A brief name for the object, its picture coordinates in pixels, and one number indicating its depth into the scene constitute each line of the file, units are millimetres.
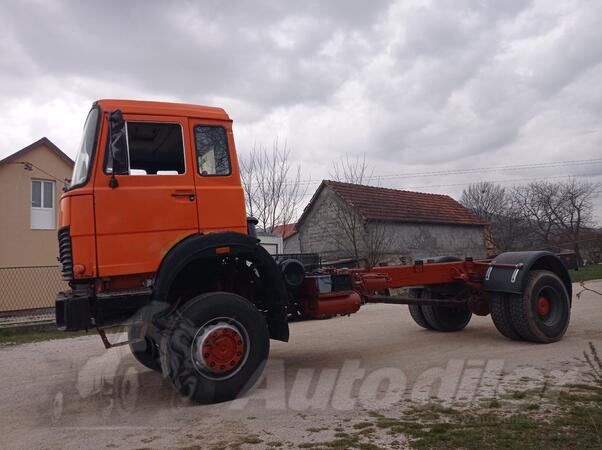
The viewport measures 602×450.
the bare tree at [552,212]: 52312
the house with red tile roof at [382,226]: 25484
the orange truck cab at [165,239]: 5711
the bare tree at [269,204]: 30219
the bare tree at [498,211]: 47719
